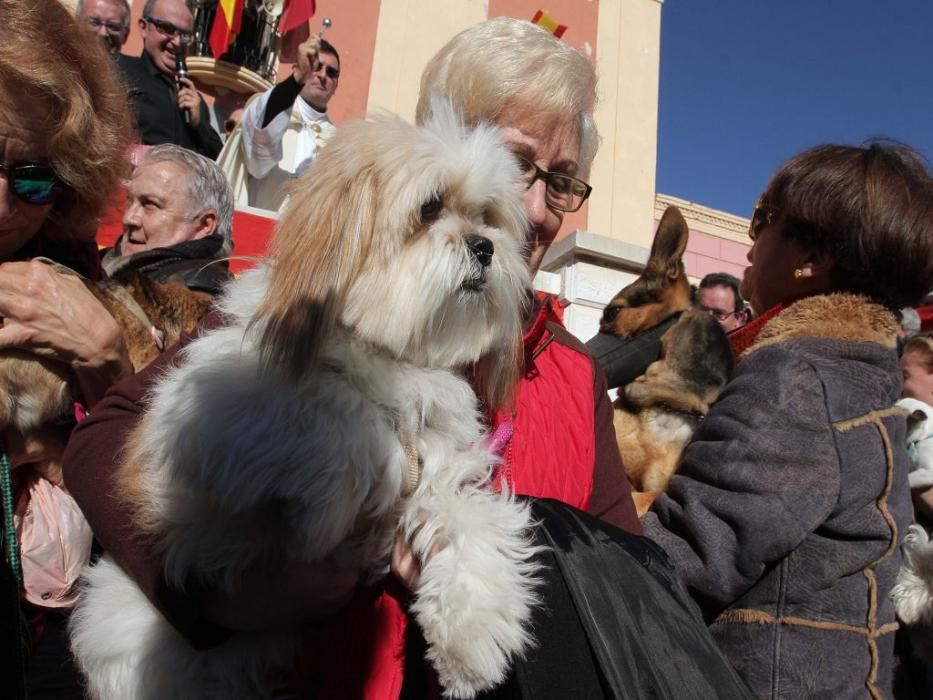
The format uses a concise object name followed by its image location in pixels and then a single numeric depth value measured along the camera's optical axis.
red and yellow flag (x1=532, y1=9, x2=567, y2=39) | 3.31
